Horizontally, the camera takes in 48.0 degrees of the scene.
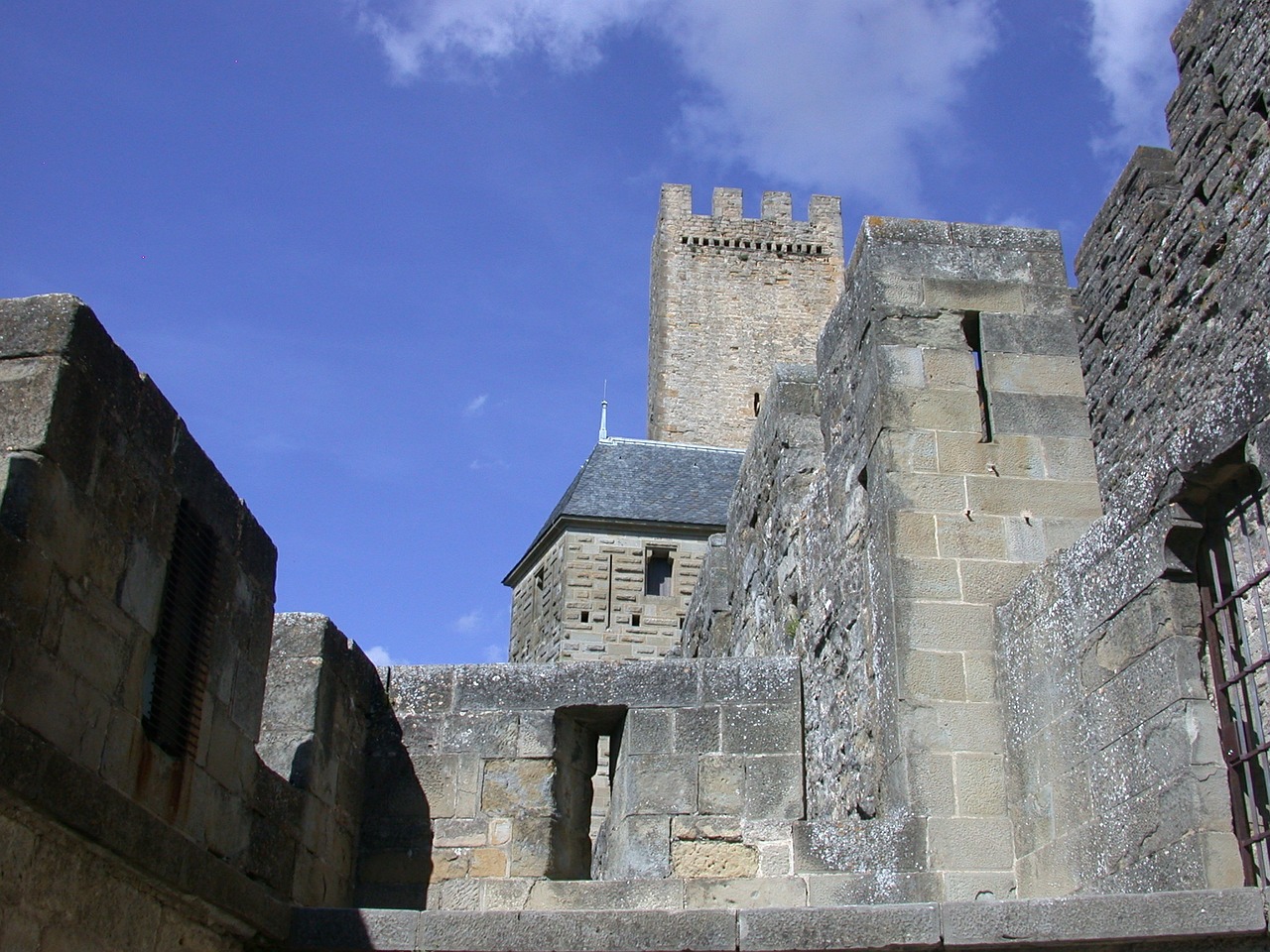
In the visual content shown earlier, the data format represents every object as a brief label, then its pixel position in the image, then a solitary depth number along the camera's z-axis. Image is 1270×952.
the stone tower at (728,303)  37.09
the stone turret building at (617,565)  23.06
